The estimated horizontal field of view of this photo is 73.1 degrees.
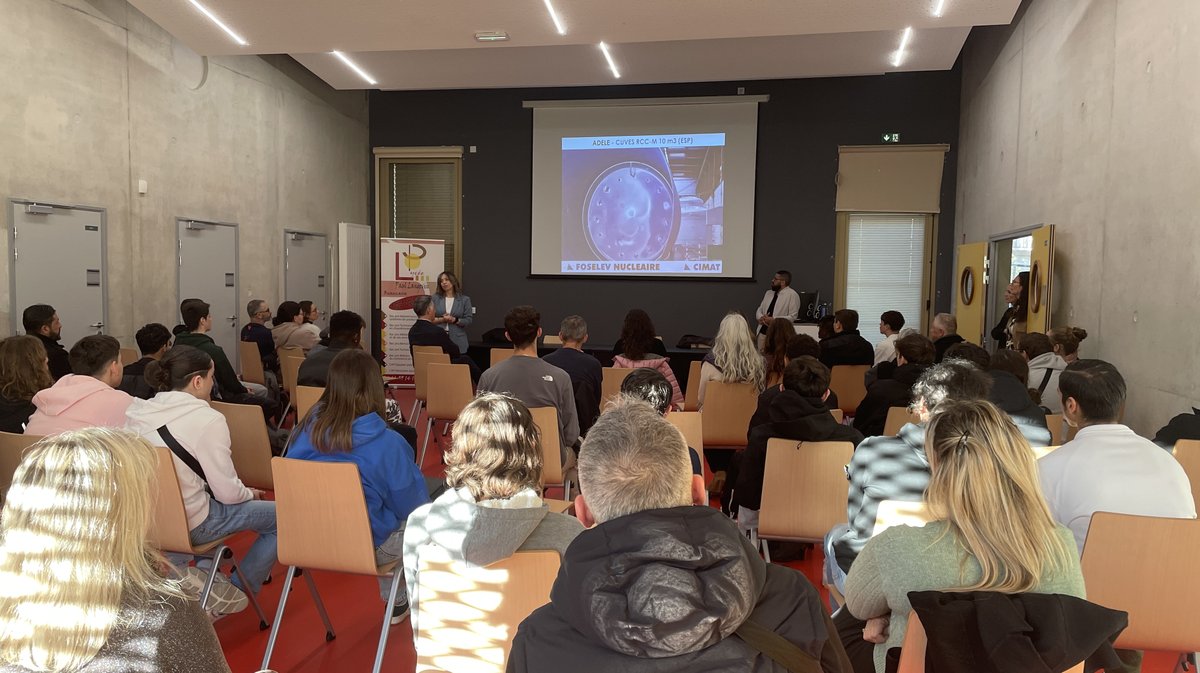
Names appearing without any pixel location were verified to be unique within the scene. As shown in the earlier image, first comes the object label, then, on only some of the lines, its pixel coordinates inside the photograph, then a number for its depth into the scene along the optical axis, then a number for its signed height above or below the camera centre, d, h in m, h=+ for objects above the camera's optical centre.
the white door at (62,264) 6.18 +0.02
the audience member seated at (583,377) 4.86 -0.60
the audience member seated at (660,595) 1.08 -0.43
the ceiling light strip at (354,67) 8.45 +2.25
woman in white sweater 2.98 -0.69
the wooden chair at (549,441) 3.91 -0.79
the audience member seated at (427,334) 7.30 -0.53
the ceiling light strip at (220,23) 6.43 +2.07
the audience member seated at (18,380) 3.68 -0.52
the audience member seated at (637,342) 5.27 -0.41
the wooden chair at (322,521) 2.58 -0.81
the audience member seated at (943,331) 6.21 -0.36
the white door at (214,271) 8.09 -0.01
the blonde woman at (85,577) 1.27 -0.49
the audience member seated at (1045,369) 4.91 -0.49
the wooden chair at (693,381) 6.19 -0.76
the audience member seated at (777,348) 4.89 -0.40
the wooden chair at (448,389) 5.58 -0.78
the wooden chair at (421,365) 6.53 -0.75
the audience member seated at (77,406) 3.42 -0.59
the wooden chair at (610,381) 5.36 -0.68
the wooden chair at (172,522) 2.75 -0.89
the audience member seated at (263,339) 7.16 -0.60
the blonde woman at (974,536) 1.59 -0.50
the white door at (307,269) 9.85 +0.04
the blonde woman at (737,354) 4.73 -0.42
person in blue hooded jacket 2.87 -0.62
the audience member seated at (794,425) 3.38 -0.59
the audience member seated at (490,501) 1.85 -0.56
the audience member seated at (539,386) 4.29 -0.58
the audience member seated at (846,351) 6.19 -0.51
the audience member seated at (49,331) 5.12 -0.42
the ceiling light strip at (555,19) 6.43 +2.14
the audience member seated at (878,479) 2.49 -0.60
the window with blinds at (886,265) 10.32 +0.26
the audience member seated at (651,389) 3.39 -0.46
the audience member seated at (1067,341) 5.00 -0.32
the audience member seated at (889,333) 6.68 -0.40
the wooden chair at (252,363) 6.72 -0.76
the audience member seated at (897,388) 4.27 -0.54
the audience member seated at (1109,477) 2.40 -0.56
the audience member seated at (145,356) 4.64 -0.54
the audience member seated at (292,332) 7.36 -0.55
